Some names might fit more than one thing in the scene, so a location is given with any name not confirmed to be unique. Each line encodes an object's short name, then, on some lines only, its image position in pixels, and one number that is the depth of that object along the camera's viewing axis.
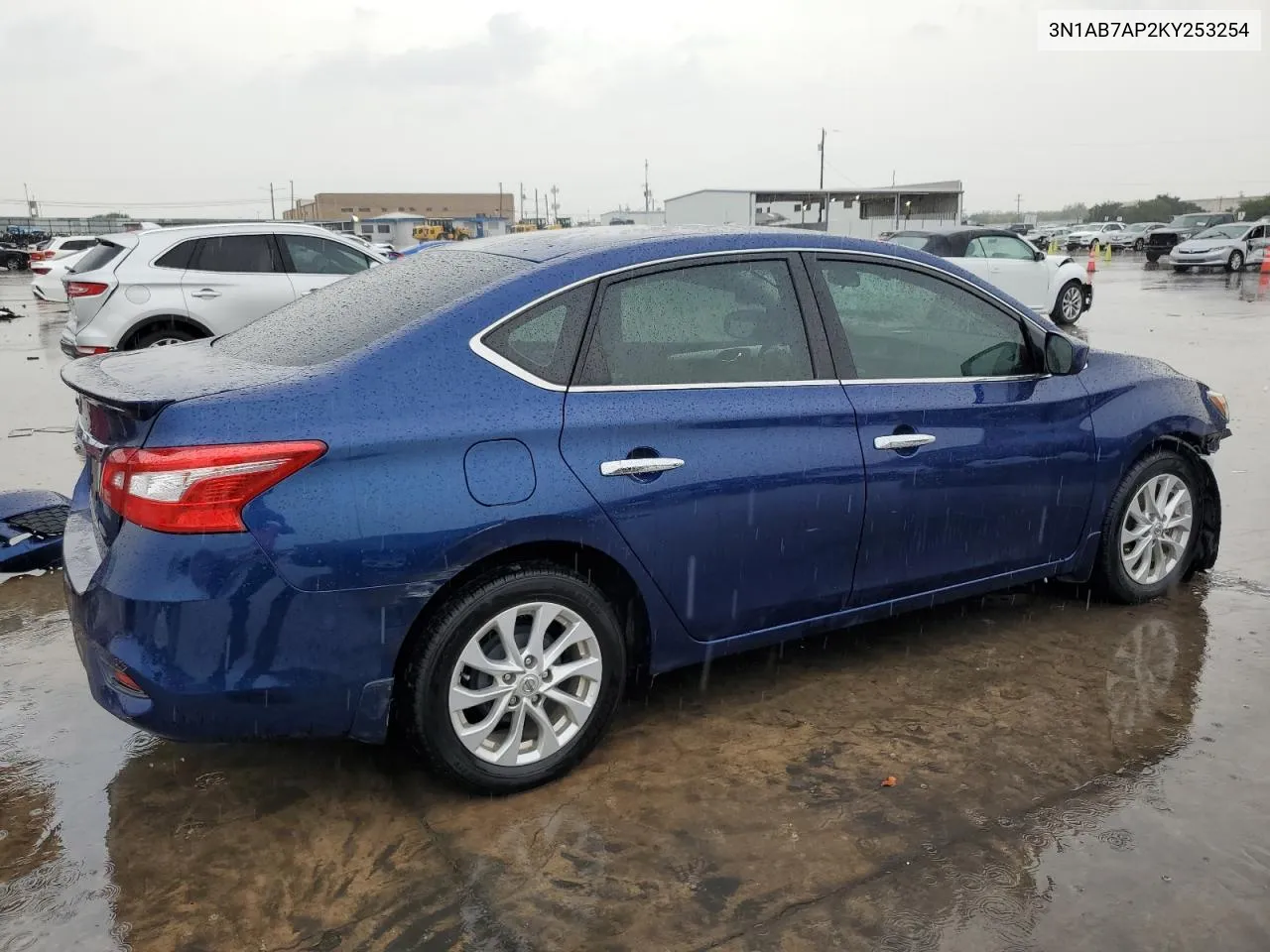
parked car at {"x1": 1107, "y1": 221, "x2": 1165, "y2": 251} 50.06
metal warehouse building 65.69
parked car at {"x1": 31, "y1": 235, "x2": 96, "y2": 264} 24.55
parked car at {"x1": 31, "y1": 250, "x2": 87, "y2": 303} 19.34
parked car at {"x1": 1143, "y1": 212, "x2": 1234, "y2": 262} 37.62
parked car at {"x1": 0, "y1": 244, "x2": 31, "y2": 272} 44.72
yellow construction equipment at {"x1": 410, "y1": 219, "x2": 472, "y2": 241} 61.34
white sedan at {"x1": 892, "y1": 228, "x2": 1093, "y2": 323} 15.41
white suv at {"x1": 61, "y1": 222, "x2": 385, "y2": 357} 9.43
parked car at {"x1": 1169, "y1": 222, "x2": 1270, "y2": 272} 28.72
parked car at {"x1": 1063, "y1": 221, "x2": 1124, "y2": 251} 53.12
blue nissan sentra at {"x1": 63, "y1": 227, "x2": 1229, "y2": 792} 2.66
